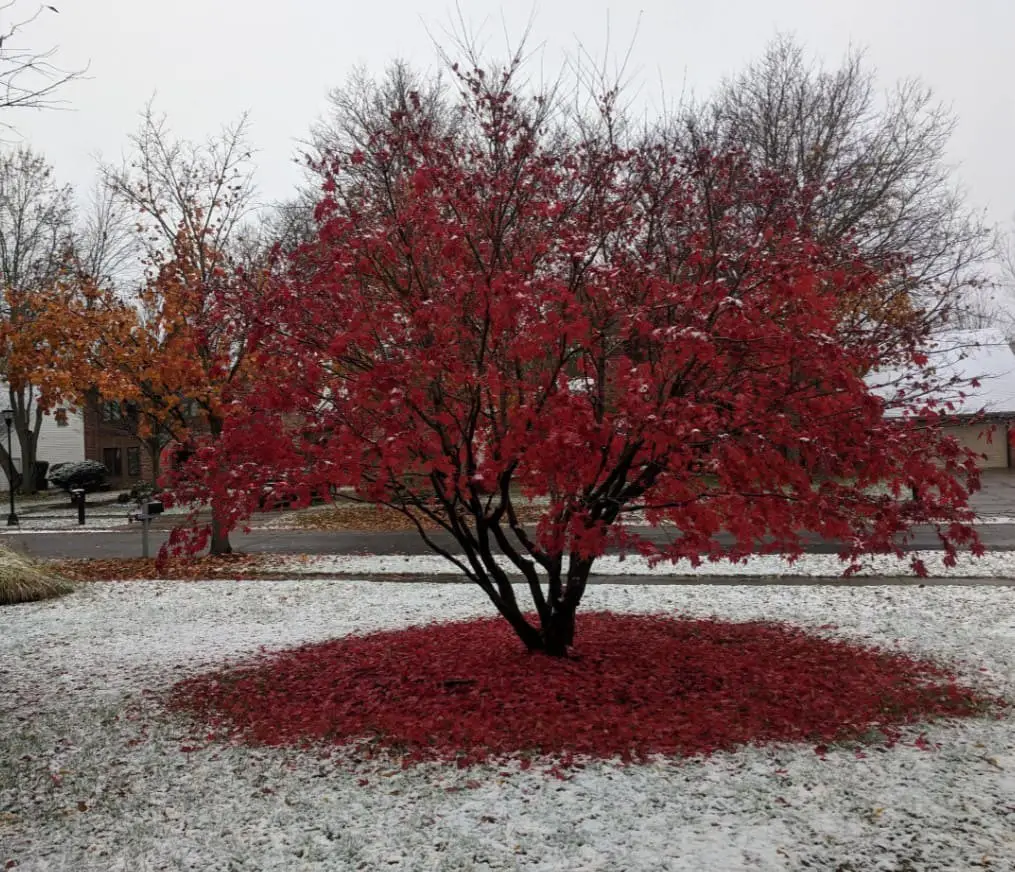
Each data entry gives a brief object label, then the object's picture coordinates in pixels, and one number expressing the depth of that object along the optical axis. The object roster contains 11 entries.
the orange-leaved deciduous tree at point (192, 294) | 14.73
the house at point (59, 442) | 46.94
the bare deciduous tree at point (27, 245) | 32.38
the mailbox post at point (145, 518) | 15.14
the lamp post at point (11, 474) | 24.95
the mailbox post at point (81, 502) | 23.95
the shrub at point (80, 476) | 35.88
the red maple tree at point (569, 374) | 5.74
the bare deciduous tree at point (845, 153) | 24.67
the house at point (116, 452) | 44.56
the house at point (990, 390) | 33.47
